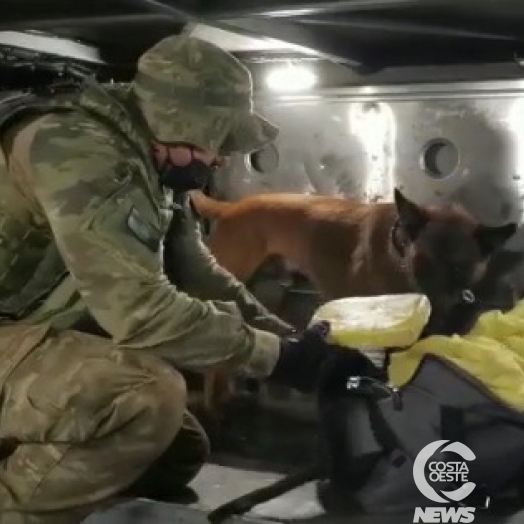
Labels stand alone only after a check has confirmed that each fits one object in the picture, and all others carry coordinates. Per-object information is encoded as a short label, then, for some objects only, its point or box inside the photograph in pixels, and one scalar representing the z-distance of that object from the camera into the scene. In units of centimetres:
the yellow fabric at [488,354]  135
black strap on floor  140
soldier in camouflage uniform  127
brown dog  167
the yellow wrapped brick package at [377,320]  143
